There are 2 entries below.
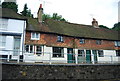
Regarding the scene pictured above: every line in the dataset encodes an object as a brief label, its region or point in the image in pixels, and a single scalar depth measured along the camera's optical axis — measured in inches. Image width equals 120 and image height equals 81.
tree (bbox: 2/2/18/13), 1610.4
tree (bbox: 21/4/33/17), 1890.0
